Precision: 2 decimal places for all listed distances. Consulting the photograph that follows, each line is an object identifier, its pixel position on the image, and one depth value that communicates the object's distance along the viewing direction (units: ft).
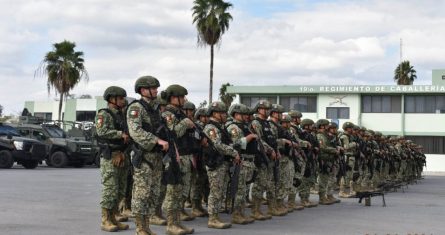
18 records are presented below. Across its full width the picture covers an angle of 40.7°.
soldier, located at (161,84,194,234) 26.84
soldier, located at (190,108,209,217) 34.06
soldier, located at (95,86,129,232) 27.50
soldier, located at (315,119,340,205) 44.16
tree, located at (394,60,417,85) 200.88
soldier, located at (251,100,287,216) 33.47
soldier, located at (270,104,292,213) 36.55
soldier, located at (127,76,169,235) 24.21
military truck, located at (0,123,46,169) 72.02
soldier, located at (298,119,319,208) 41.27
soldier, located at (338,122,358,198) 50.90
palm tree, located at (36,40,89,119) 134.82
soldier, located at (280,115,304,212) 36.99
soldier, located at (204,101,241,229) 29.32
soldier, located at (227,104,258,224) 30.91
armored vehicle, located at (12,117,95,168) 81.20
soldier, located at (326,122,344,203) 45.32
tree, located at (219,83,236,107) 214.12
